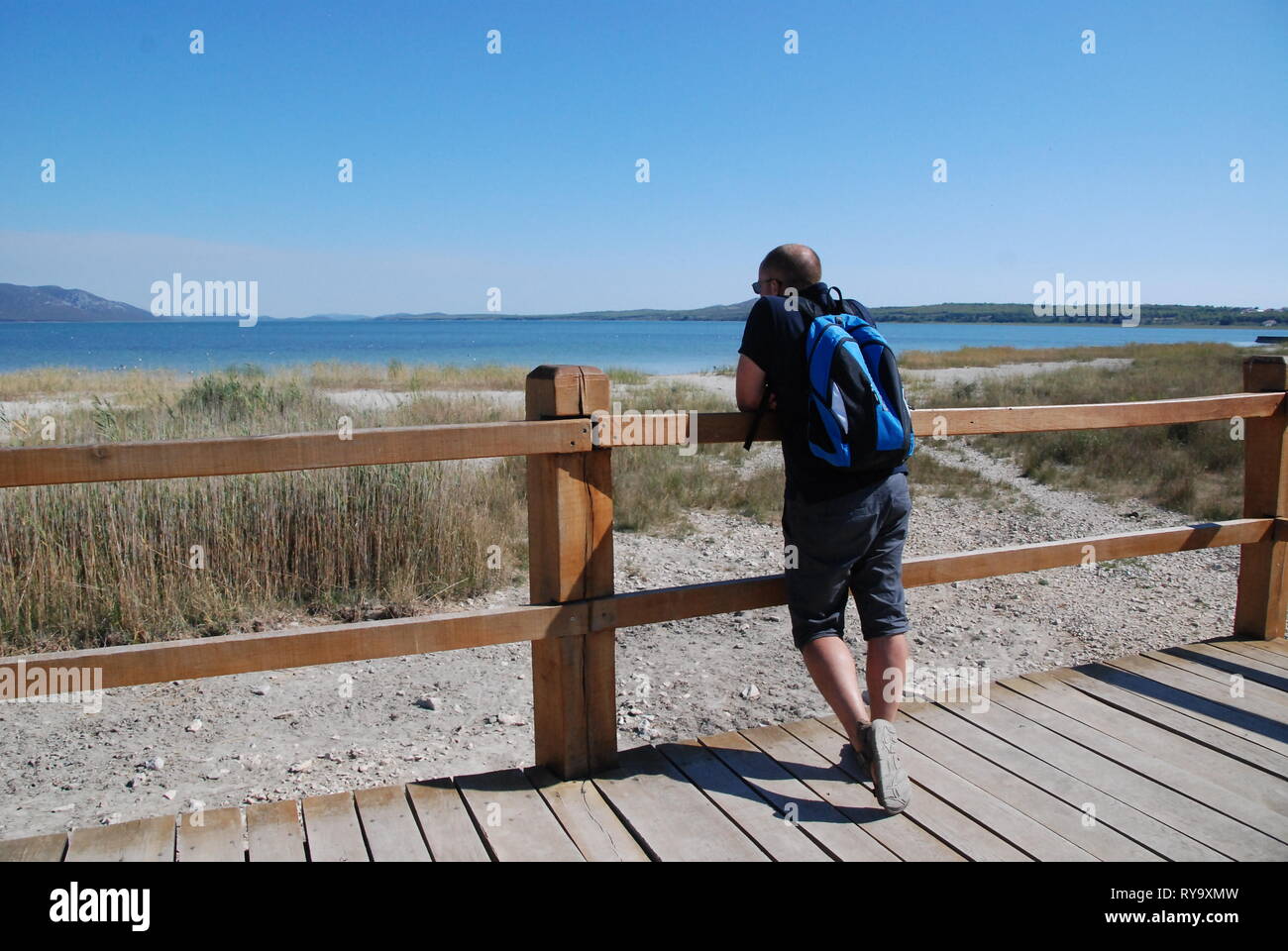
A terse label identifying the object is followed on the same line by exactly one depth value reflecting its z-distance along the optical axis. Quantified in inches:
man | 106.0
